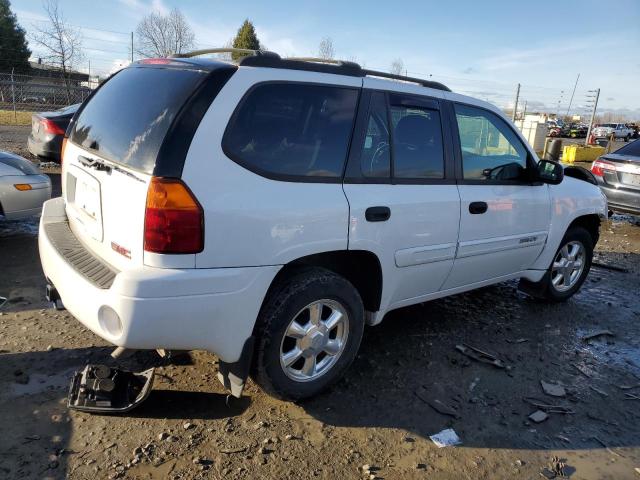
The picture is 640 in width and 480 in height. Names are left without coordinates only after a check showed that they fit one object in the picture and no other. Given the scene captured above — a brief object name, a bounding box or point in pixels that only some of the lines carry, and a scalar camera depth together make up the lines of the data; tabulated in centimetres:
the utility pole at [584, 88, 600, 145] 1886
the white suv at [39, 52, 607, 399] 240
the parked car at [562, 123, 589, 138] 4506
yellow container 1880
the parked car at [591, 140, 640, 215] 806
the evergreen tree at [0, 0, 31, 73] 3450
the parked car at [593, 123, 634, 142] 4541
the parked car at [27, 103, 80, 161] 864
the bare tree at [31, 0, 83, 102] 2385
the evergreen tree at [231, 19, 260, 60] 4369
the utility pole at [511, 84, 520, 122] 1762
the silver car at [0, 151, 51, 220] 514
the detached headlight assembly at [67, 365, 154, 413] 281
